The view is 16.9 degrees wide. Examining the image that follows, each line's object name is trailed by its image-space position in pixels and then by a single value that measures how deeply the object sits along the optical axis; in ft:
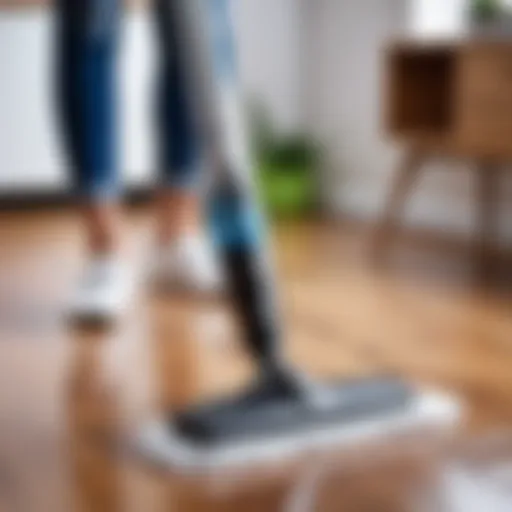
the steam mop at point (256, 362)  6.14
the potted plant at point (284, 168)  15.50
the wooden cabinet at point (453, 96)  11.39
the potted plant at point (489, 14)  12.72
